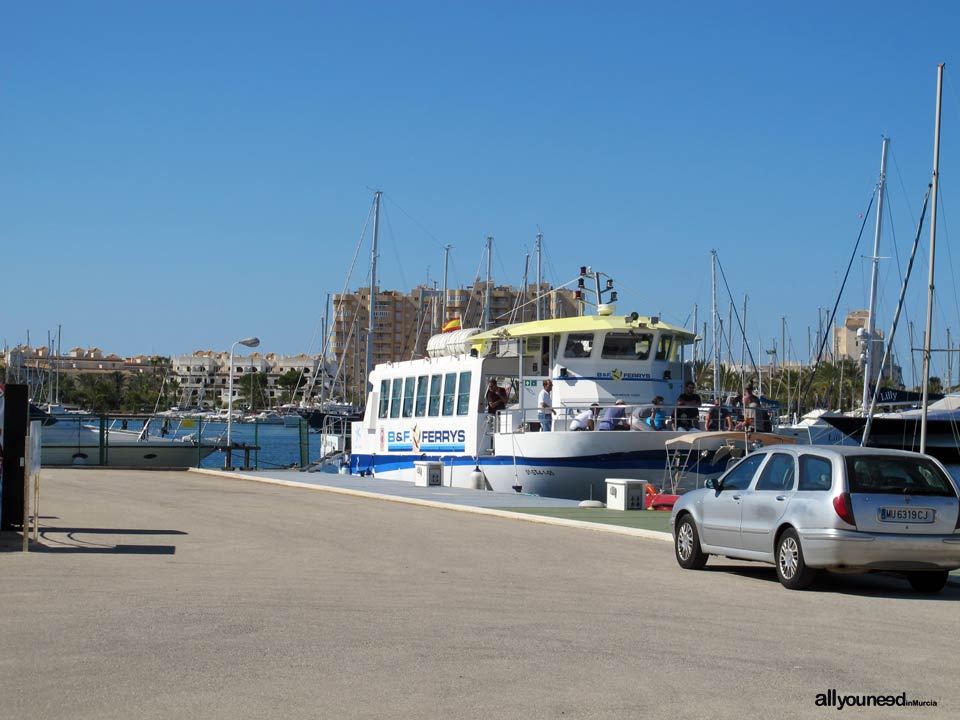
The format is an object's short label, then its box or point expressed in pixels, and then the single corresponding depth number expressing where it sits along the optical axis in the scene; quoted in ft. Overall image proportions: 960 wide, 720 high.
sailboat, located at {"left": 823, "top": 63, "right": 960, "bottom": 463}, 216.33
